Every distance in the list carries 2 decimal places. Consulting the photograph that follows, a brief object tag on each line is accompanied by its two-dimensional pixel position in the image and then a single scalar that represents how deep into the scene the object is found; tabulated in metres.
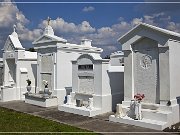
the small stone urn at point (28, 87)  17.95
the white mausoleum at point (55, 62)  16.56
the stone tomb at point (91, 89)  13.29
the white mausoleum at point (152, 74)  10.70
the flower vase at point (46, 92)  16.05
